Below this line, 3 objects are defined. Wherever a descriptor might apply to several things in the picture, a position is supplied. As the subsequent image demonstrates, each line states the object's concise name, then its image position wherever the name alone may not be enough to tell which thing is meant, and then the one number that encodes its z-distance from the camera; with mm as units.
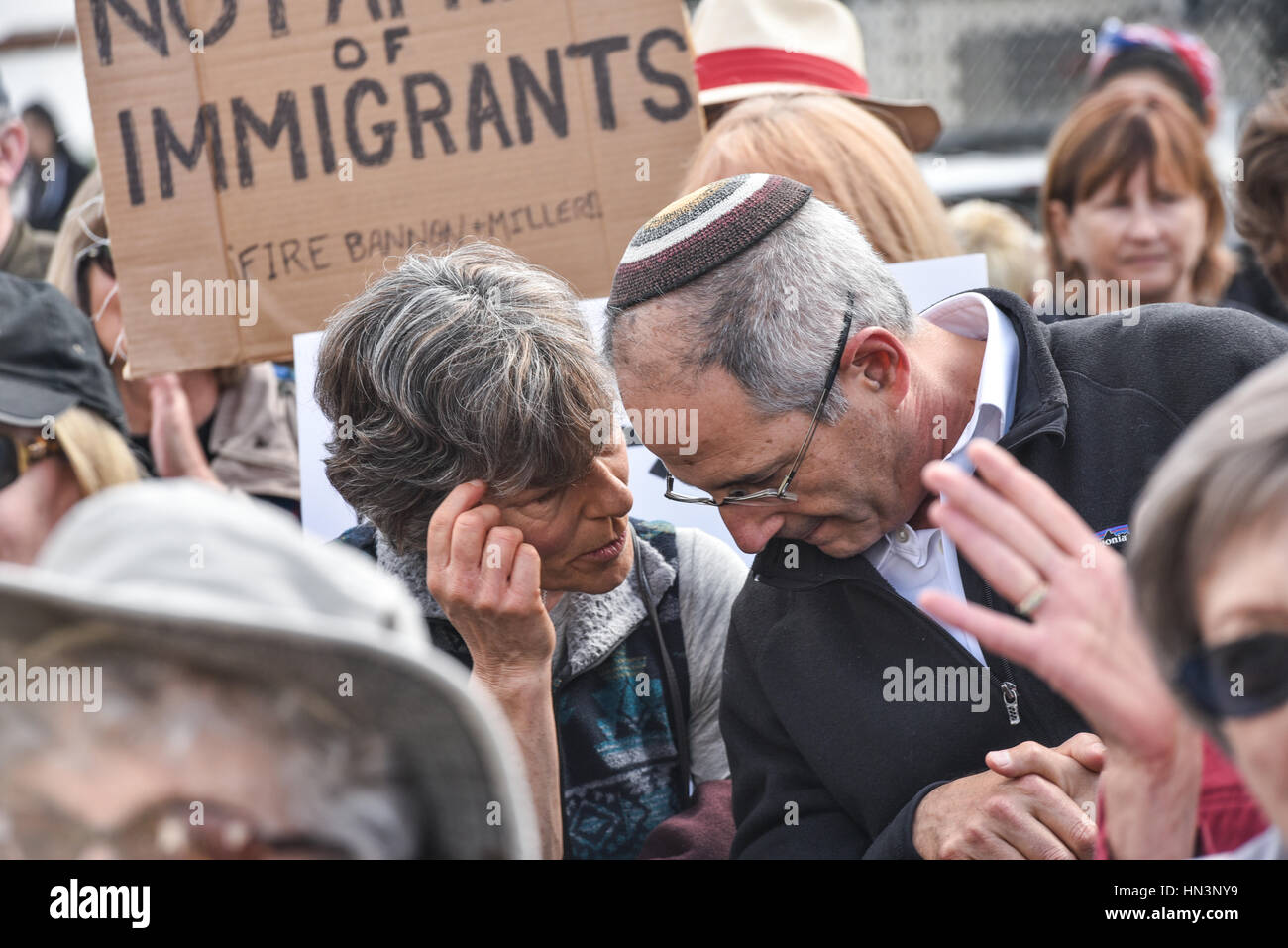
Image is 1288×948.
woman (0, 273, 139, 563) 2723
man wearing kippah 2041
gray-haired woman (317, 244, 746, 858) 2277
